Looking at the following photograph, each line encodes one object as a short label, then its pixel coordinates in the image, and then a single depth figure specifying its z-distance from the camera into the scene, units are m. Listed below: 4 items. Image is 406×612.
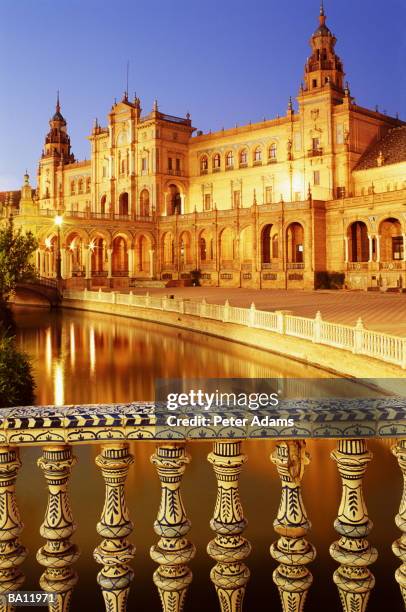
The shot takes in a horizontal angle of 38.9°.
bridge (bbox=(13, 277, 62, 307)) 40.28
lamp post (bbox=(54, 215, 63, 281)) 40.25
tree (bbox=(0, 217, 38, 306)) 22.33
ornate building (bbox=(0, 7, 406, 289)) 44.50
